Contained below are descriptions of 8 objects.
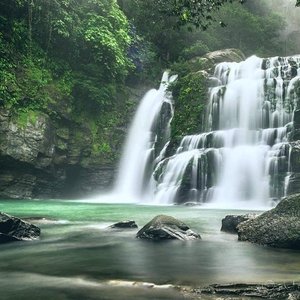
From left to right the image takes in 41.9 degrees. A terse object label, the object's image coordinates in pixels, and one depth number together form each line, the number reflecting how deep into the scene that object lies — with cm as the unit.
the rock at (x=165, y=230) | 897
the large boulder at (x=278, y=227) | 790
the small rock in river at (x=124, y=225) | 1083
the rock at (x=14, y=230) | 871
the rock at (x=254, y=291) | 448
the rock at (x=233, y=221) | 978
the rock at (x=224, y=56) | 3058
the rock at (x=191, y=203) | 1958
